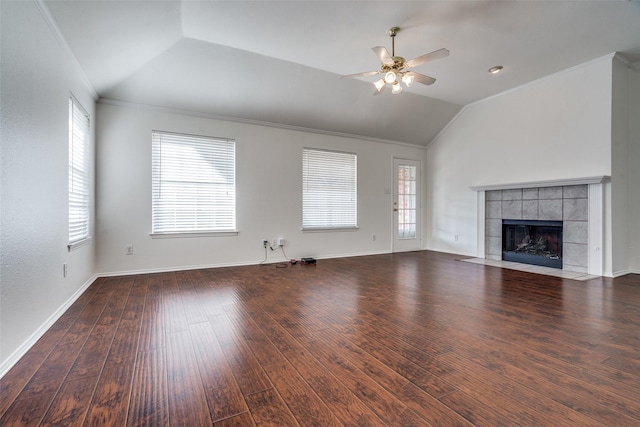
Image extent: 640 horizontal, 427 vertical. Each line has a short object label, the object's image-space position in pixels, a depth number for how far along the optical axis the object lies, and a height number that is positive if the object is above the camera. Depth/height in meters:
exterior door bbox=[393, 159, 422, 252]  6.69 +0.15
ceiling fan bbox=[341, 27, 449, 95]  2.96 +1.52
